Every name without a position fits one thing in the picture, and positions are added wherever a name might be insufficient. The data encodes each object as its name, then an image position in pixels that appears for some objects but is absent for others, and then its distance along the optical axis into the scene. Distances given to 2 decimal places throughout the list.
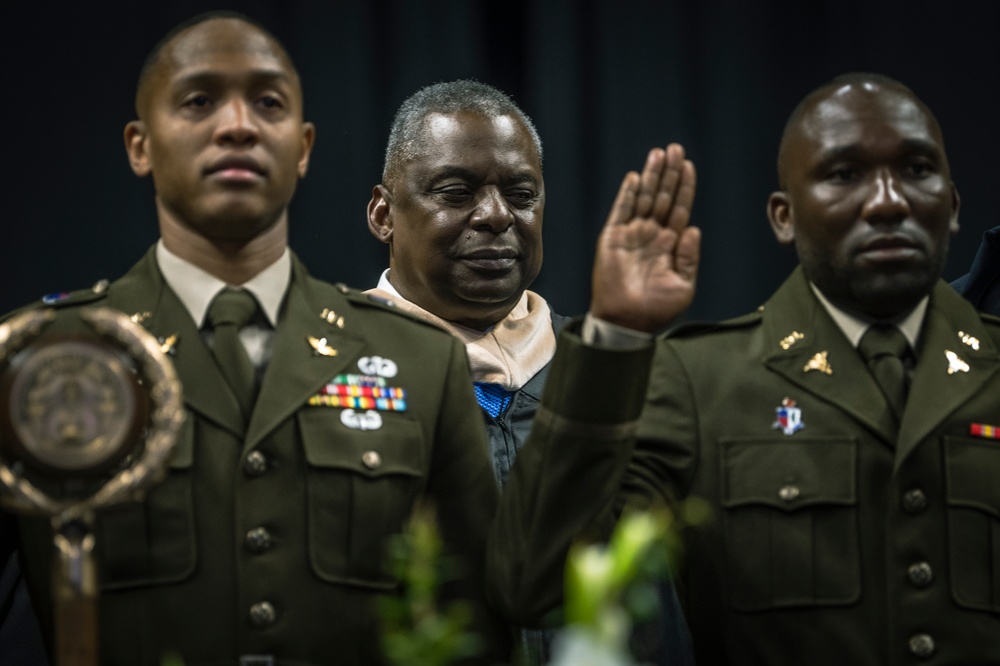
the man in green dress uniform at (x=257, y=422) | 4.12
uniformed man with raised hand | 4.33
